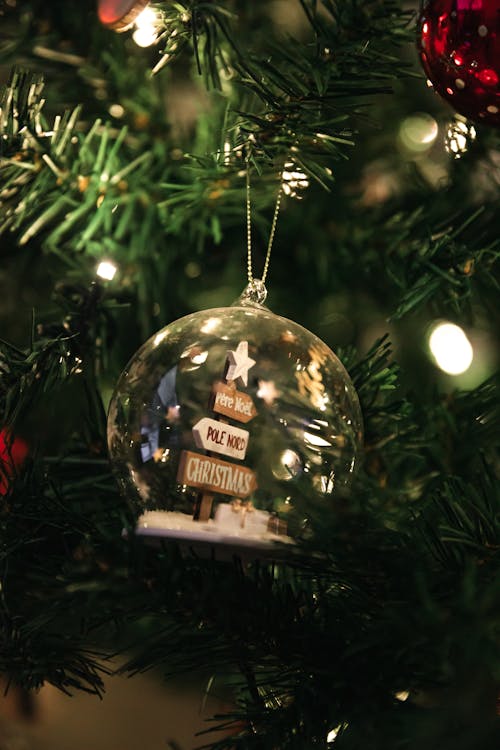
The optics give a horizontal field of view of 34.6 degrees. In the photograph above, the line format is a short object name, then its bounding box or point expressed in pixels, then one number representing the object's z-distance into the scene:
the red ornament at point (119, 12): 0.57
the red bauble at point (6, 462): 0.55
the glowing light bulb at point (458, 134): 0.67
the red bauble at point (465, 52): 0.49
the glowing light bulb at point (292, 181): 0.62
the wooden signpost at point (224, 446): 0.51
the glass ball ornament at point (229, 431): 0.52
